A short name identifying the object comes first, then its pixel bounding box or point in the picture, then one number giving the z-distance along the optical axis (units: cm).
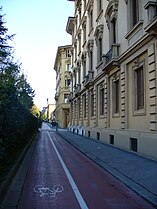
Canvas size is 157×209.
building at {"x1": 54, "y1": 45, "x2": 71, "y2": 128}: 3799
